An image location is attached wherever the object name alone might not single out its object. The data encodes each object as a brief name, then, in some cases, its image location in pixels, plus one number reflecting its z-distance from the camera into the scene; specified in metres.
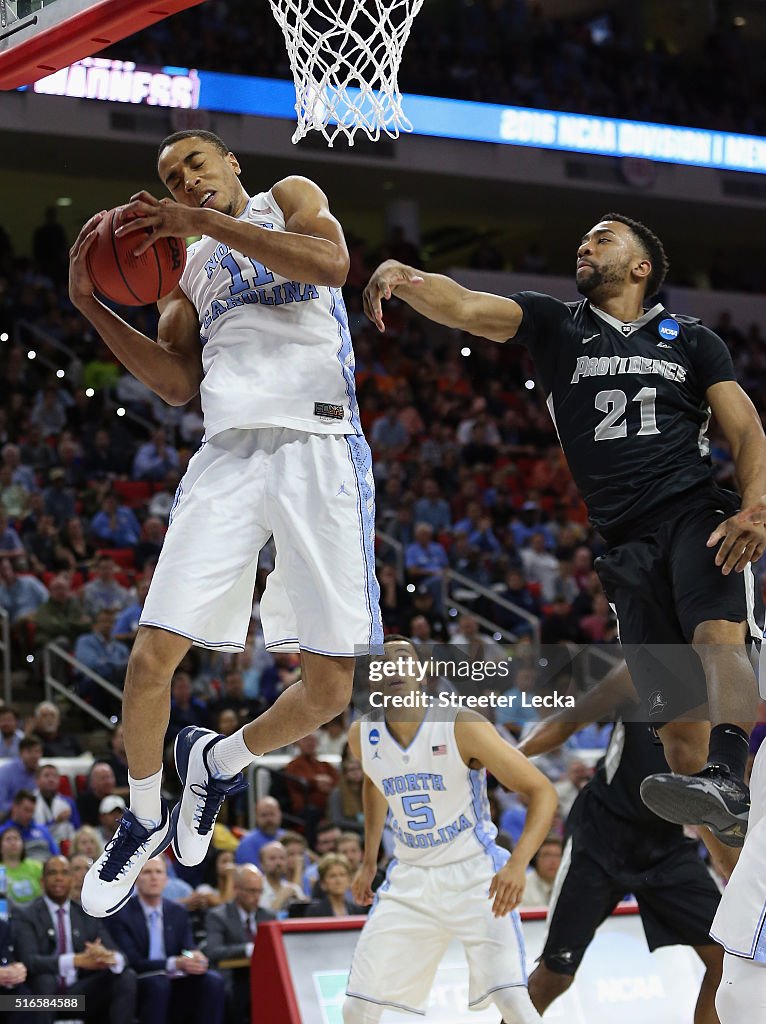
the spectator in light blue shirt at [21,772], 9.13
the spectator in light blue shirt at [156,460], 13.30
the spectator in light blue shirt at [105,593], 11.04
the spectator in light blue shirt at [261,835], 9.23
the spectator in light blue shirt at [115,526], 12.15
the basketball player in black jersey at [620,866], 6.13
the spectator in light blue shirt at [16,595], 11.16
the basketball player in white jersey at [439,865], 6.11
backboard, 4.55
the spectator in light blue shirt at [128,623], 10.92
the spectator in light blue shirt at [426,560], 12.74
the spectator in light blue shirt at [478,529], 13.71
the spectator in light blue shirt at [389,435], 14.78
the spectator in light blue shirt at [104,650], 10.82
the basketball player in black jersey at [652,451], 4.54
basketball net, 4.94
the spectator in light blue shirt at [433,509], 13.77
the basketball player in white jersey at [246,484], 4.38
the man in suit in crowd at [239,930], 8.23
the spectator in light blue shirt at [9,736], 9.48
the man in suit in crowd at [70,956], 7.63
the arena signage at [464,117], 14.59
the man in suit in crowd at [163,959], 7.80
